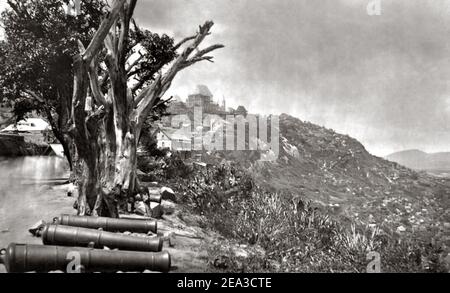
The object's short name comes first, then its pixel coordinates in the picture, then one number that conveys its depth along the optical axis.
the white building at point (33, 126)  35.75
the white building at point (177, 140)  34.59
